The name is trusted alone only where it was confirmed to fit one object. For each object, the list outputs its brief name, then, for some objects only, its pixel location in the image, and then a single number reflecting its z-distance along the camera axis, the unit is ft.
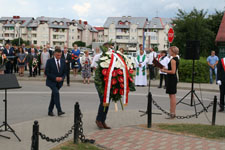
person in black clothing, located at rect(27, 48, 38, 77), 67.00
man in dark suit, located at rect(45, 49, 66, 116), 30.66
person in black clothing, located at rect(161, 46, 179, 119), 29.71
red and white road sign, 63.98
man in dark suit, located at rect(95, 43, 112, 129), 25.48
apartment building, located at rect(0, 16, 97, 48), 400.47
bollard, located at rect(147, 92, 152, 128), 26.05
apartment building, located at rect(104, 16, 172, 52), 347.97
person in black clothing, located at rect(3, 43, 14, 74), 65.45
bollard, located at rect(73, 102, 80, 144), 20.77
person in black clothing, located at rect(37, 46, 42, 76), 69.46
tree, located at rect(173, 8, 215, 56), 119.85
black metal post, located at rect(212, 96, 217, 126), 27.85
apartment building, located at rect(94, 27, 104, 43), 493.89
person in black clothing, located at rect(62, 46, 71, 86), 56.04
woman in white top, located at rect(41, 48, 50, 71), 64.90
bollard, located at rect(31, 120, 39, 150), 15.92
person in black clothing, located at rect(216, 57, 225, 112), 35.47
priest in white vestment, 59.36
